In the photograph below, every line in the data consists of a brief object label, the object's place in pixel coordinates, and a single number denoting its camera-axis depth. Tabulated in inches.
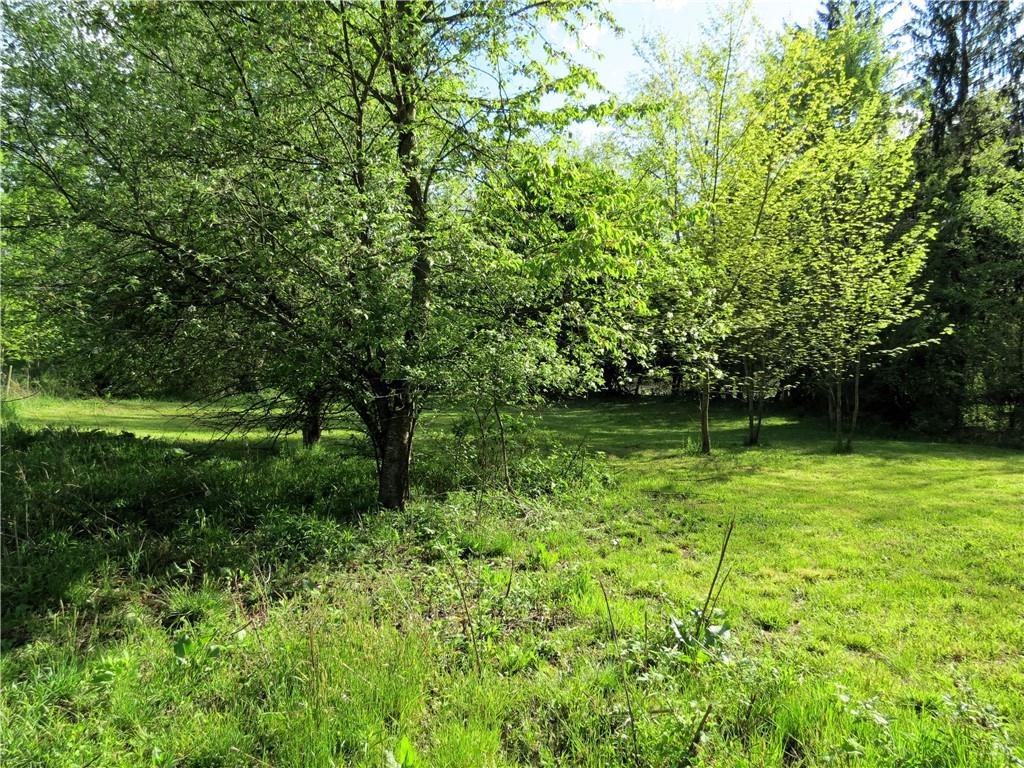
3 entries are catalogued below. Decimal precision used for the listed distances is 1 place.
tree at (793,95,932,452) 458.6
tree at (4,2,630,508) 180.5
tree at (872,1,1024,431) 578.6
